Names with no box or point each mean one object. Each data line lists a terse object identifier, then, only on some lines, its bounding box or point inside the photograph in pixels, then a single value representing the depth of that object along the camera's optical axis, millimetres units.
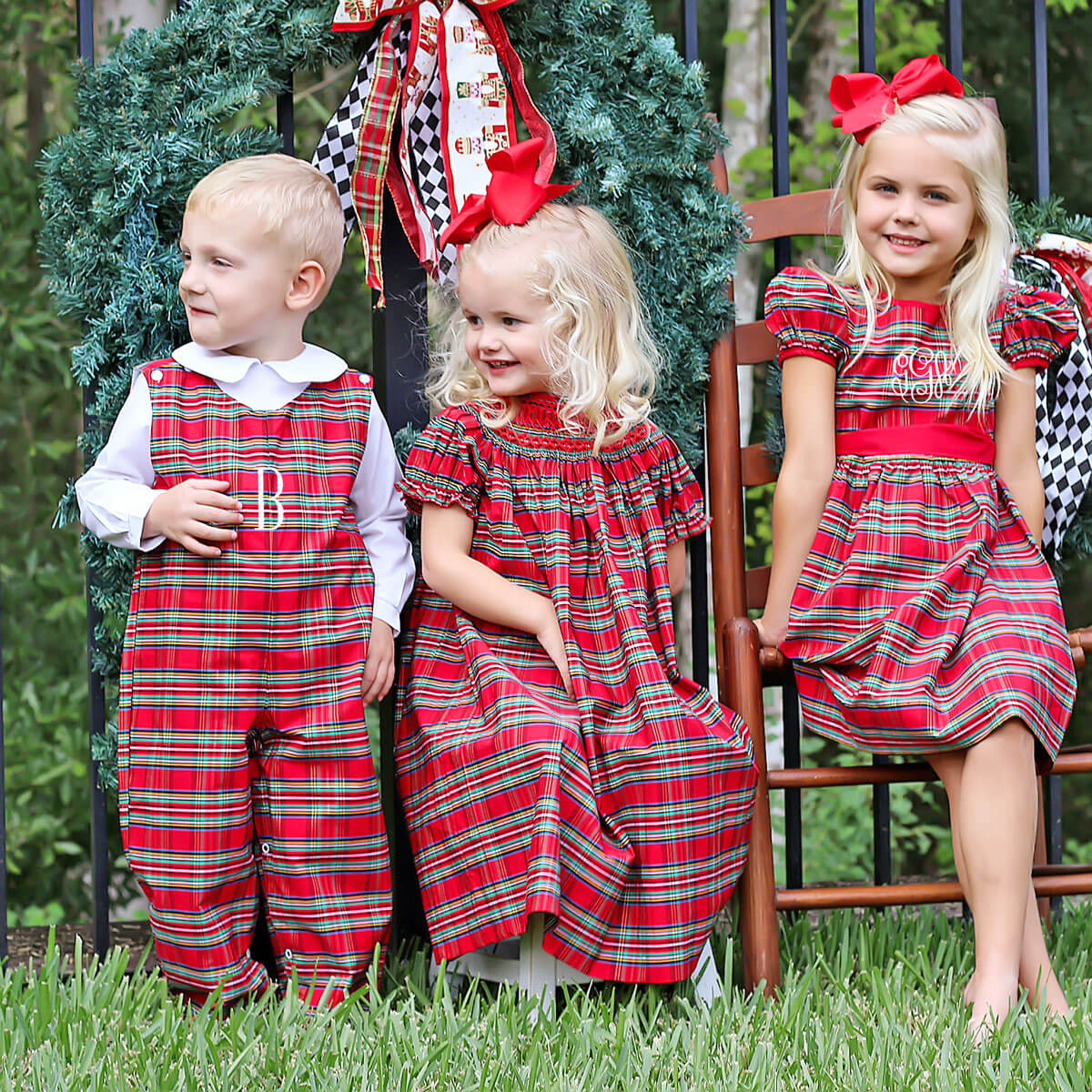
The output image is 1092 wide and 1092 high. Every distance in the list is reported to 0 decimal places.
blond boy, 4027
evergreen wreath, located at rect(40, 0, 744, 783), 4293
